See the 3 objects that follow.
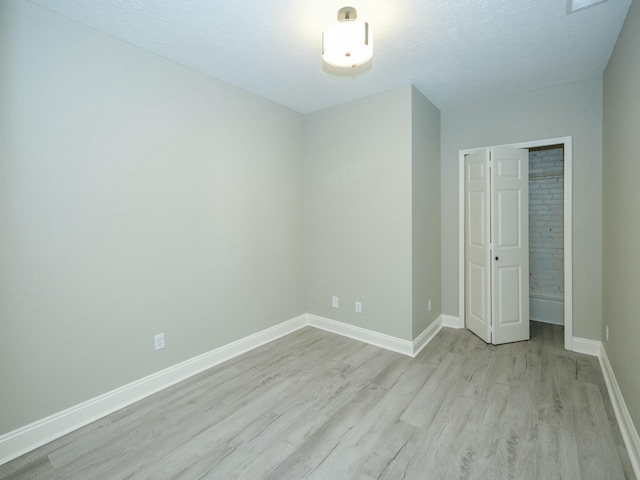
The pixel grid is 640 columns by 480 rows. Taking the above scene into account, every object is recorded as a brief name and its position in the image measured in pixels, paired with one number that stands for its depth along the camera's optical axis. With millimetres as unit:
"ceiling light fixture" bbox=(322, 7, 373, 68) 1747
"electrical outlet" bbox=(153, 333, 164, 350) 2443
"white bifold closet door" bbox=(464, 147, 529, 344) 3232
